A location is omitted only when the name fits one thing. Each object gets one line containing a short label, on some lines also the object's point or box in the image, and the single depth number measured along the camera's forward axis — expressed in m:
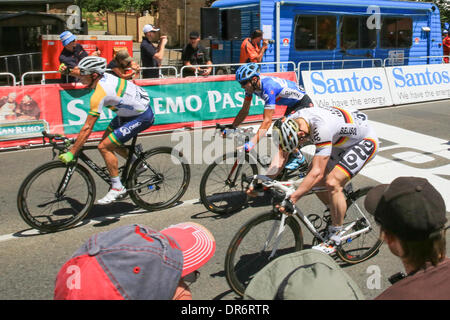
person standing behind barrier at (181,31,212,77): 12.83
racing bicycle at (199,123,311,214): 6.11
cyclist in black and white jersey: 4.17
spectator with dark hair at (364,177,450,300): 1.87
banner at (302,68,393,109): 13.12
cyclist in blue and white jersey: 6.02
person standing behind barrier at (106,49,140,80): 9.92
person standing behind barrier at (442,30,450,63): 21.83
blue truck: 15.63
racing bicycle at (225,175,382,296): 4.06
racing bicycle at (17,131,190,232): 5.50
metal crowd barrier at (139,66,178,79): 11.16
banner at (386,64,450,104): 14.59
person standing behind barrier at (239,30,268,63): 13.77
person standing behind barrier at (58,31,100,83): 10.61
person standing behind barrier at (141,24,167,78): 12.03
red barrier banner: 9.64
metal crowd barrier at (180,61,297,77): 14.32
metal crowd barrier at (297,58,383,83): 16.42
